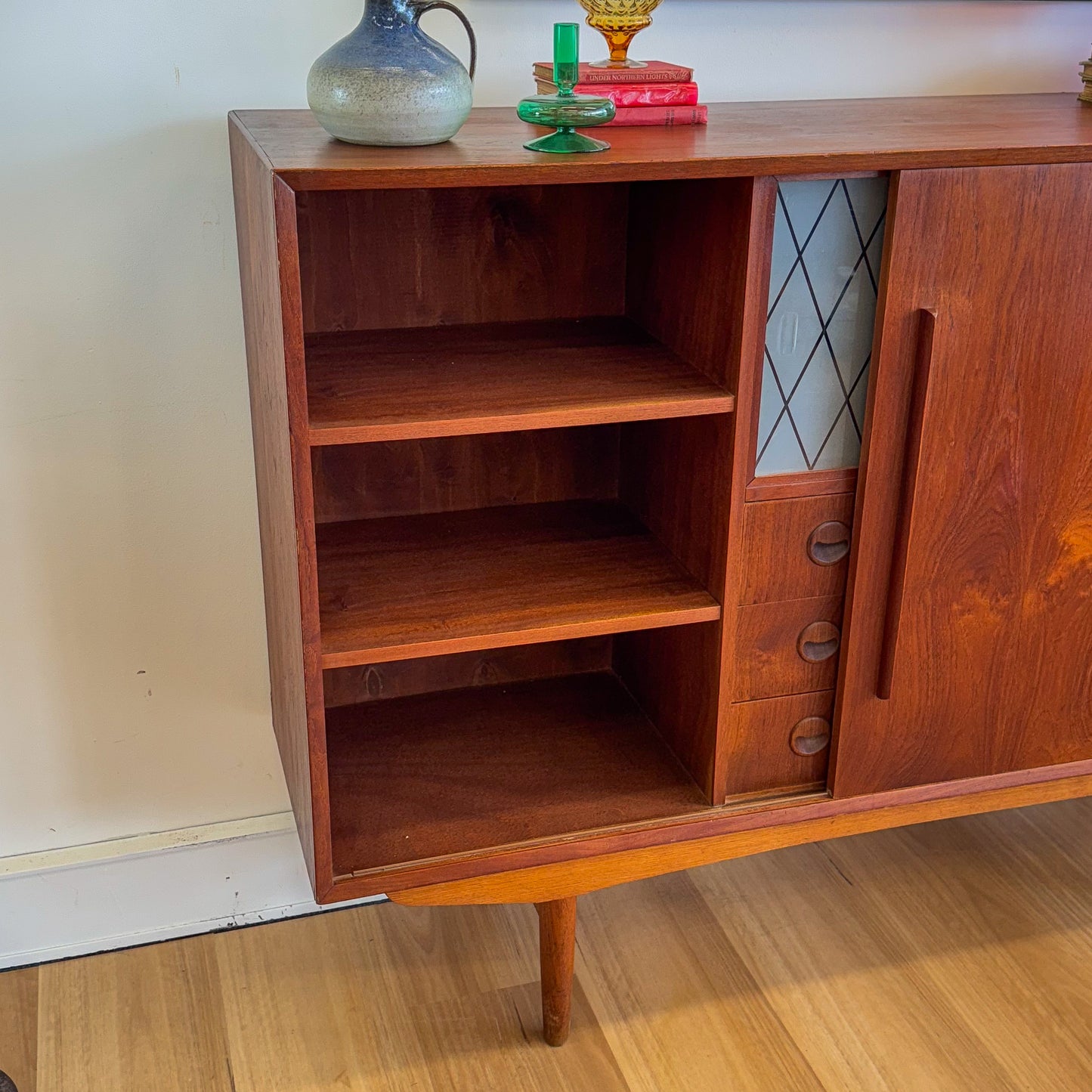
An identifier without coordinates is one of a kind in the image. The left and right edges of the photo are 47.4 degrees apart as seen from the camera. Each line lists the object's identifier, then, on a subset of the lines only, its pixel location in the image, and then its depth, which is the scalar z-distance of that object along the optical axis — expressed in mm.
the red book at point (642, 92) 1178
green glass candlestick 1021
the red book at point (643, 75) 1179
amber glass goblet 1203
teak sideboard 1061
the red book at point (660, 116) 1179
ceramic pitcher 991
